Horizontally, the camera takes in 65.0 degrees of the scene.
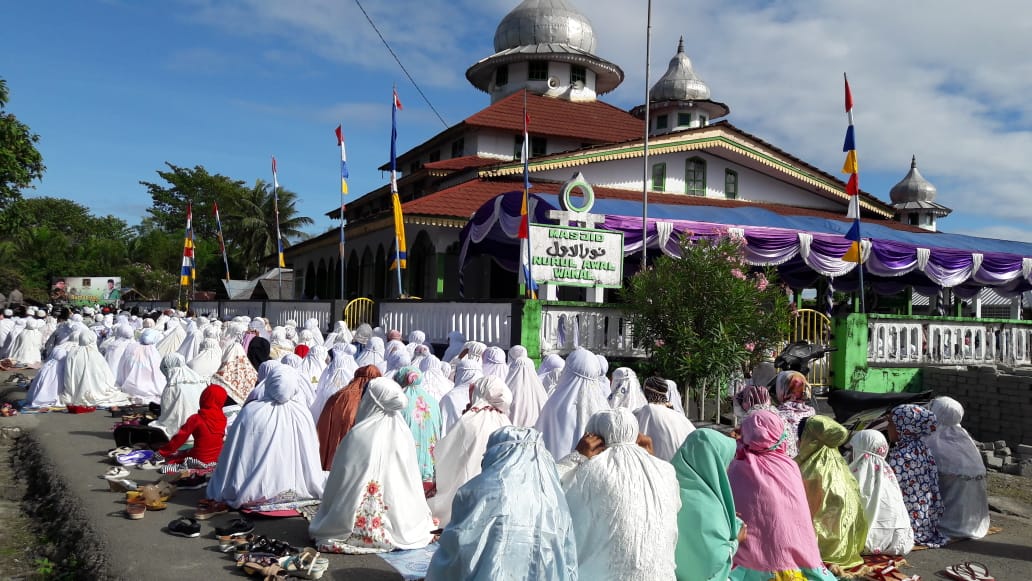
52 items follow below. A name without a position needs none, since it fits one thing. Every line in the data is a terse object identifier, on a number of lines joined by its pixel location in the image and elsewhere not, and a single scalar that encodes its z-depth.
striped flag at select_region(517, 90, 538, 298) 11.71
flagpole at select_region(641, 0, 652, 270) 13.30
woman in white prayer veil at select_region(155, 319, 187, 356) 14.52
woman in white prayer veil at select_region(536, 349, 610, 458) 7.18
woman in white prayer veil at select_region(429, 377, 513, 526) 6.02
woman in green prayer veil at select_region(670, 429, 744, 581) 4.35
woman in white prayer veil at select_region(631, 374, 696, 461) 5.80
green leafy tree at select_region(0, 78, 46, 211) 19.81
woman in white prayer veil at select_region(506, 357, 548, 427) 8.17
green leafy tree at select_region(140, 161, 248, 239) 56.69
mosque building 19.39
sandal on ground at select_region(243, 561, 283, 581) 4.84
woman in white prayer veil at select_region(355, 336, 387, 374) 10.19
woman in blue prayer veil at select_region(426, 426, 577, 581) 3.61
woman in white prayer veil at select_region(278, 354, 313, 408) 9.01
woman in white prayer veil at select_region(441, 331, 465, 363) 11.57
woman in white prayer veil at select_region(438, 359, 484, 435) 7.83
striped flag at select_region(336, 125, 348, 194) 18.62
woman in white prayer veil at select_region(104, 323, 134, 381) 13.28
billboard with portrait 44.81
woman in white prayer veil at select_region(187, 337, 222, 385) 11.24
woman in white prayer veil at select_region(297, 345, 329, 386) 10.24
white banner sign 11.98
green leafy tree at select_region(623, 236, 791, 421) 10.80
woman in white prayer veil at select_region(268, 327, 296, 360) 12.02
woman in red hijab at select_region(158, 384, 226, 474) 7.59
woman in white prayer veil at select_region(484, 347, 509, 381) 9.09
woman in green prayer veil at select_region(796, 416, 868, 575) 5.34
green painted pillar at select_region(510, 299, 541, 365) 11.26
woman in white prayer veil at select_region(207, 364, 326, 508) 6.29
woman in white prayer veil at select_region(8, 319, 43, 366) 19.27
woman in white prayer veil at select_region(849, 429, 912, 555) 5.84
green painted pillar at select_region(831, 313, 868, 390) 12.07
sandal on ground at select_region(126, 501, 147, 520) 6.12
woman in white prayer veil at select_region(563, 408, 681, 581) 4.00
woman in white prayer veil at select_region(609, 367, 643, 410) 6.84
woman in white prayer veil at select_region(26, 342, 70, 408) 11.98
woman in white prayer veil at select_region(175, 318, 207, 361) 13.29
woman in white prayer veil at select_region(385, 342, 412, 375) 8.97
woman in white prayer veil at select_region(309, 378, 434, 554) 5.35
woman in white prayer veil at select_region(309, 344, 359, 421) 8.91
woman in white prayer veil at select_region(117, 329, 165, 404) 12.76
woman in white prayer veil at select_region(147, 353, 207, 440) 9.20
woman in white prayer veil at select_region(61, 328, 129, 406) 12.01
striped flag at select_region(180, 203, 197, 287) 26.41
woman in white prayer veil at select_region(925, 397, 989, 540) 6.59
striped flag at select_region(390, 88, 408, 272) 15.92
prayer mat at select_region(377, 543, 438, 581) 4.96
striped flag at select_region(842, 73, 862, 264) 13.23
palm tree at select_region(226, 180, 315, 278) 47.59
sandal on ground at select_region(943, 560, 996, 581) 5.47
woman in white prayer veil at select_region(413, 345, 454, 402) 8.38
